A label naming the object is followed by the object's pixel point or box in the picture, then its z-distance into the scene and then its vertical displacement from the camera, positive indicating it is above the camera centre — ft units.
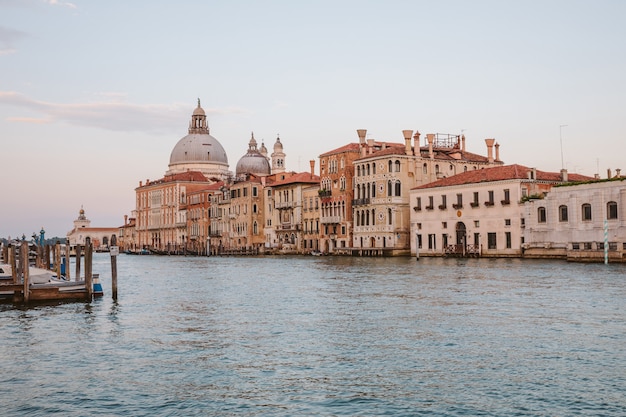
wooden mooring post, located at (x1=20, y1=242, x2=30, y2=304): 76.58 -1.62
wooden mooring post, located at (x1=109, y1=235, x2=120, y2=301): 85.25 -2.03
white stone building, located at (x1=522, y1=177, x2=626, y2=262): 156.66 +3.44
